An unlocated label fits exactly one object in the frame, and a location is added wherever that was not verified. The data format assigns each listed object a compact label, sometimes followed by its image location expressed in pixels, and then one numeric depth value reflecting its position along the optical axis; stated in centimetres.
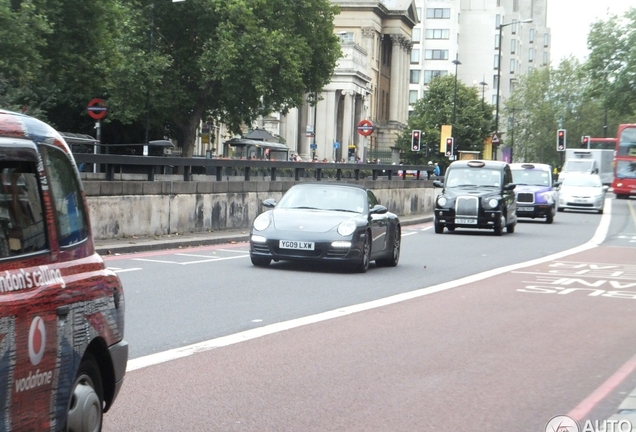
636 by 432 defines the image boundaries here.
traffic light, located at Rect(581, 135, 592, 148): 9522
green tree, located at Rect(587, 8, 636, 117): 7356
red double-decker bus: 6612
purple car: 3906
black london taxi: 2997
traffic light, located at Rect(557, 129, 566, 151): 7094
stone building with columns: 11050
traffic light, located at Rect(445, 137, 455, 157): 6182
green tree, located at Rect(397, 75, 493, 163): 11194
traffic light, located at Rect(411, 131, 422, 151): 5866
